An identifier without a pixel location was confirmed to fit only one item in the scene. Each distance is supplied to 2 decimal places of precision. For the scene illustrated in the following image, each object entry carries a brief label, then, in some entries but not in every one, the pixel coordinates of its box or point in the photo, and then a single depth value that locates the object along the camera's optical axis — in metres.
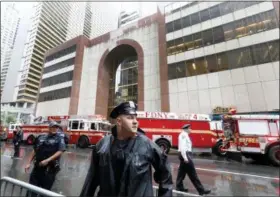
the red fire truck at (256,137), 9.11
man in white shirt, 4.46
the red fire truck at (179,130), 12.41
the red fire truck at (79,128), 15.82
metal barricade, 1.73
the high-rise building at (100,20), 131.38
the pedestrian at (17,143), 9.88
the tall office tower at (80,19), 121.93
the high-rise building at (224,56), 18.16
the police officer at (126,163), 1.57
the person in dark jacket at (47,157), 3.29
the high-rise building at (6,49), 99.03
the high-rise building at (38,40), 87.12
